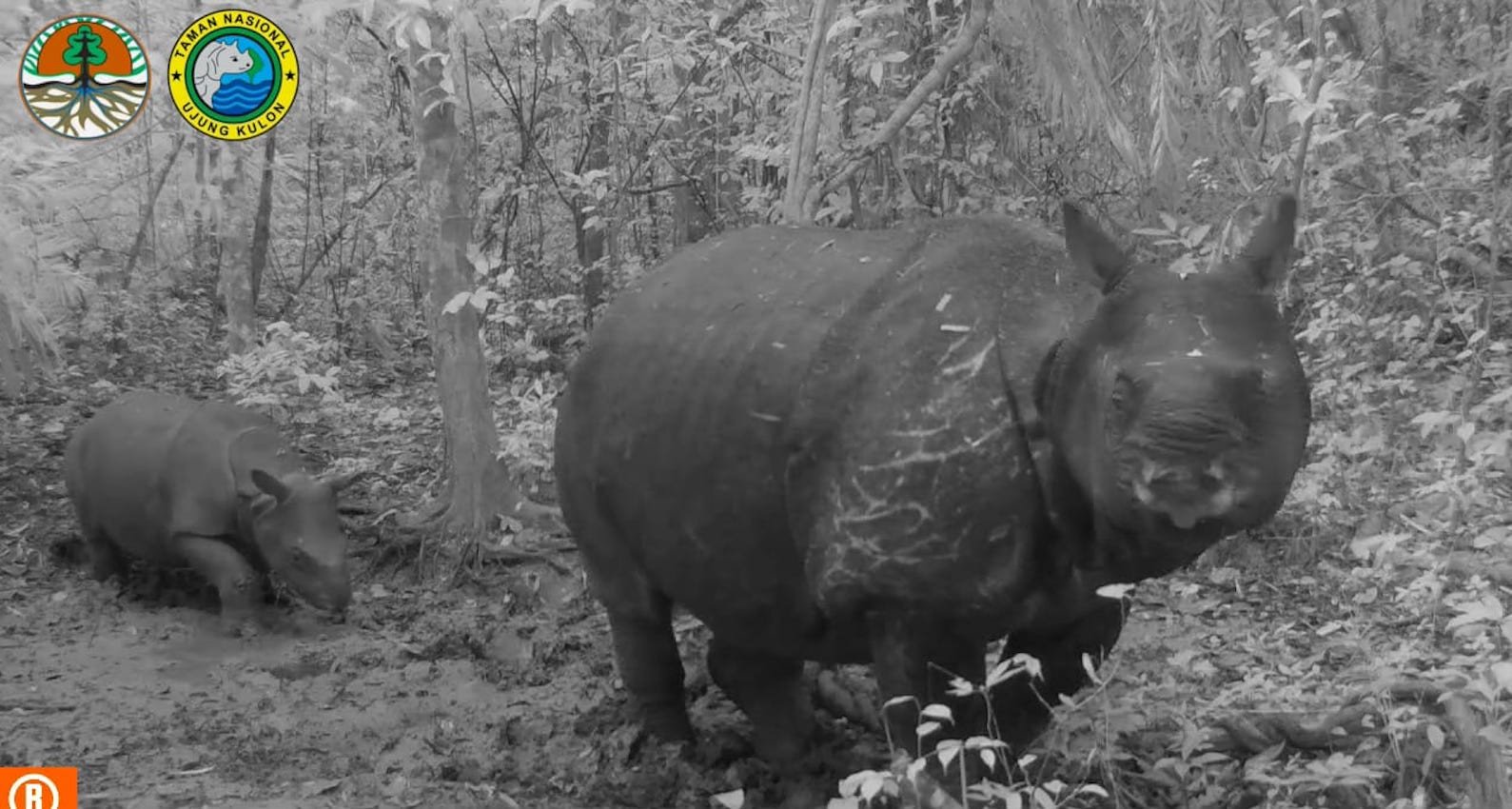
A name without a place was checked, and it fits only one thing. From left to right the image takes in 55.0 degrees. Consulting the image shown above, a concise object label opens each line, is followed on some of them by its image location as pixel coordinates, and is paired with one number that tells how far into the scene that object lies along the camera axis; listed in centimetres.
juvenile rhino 854
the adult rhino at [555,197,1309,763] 333
